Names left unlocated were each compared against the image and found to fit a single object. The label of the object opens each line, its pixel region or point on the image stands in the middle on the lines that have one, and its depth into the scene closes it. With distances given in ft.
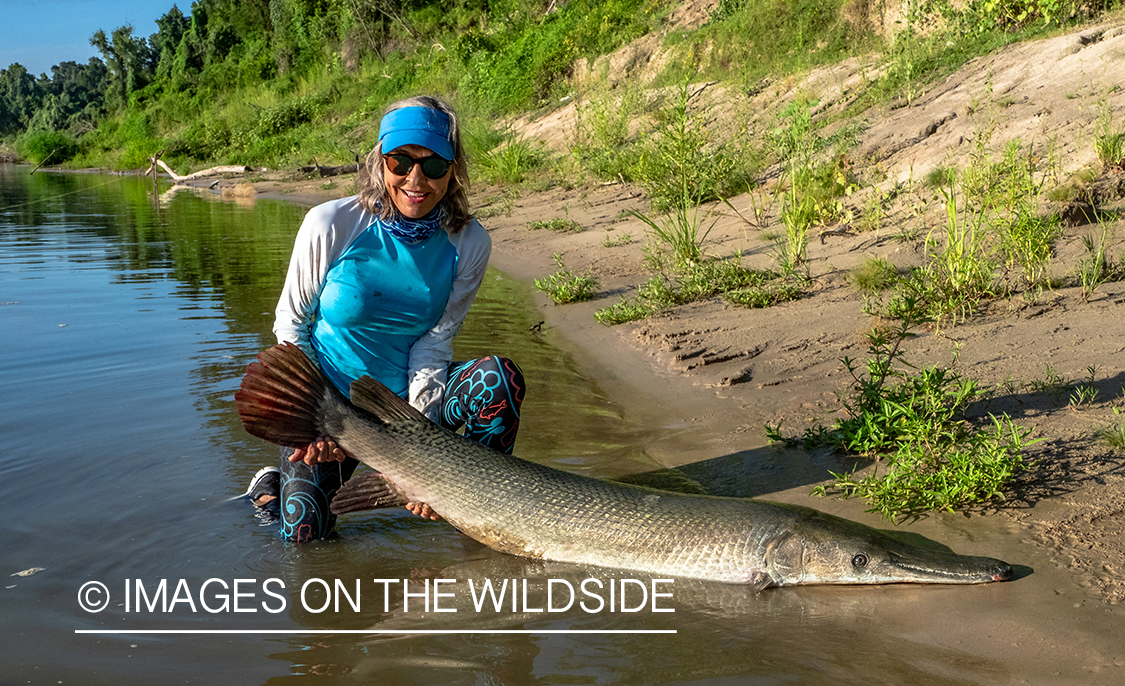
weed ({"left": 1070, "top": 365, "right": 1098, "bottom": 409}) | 13.61
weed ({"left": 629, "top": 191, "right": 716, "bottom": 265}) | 24.97
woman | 11.87
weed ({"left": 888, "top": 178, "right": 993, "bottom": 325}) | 18.29
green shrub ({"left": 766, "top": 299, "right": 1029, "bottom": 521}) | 11.57
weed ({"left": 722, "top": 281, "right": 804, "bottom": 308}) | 21.67
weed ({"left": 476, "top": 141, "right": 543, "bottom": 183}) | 48.29
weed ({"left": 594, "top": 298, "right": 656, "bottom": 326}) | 22.59
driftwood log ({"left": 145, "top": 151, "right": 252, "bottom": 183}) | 89.40
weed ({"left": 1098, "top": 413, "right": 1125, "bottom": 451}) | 12.19
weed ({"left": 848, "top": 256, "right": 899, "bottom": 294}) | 20.81
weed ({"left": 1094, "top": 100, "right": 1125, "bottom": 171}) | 22.58
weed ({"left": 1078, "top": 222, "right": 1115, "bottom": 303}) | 18.12
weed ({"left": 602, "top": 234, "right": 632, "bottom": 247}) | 30.94
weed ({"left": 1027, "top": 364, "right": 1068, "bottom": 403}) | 14.10
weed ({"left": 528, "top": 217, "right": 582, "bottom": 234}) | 35.27
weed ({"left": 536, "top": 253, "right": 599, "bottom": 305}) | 25.62
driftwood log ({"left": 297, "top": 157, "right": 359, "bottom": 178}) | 73.46
